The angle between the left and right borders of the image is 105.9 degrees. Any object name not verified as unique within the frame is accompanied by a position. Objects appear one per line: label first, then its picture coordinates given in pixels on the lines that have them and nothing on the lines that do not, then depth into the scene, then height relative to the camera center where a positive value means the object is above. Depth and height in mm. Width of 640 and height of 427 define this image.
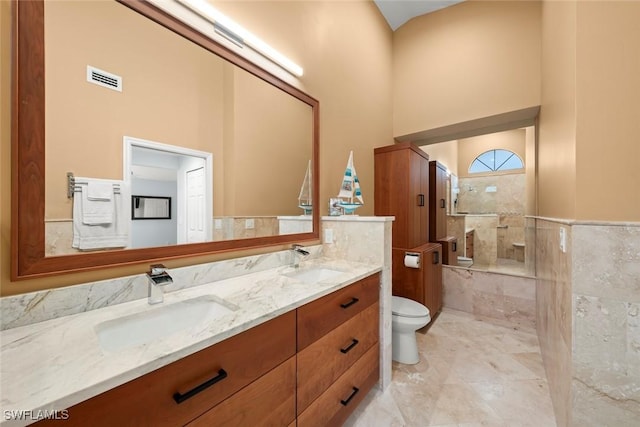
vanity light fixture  1189 +1019
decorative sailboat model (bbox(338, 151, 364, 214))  2018 +186
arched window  3021 +689
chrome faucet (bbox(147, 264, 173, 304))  919 -256
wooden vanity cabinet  593 -547
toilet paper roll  2275 -451
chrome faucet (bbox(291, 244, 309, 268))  1621 -270
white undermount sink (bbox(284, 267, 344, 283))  1540 -398
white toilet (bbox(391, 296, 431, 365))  1854 -900
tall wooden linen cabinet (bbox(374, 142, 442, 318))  2387 +25
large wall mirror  795 +330
